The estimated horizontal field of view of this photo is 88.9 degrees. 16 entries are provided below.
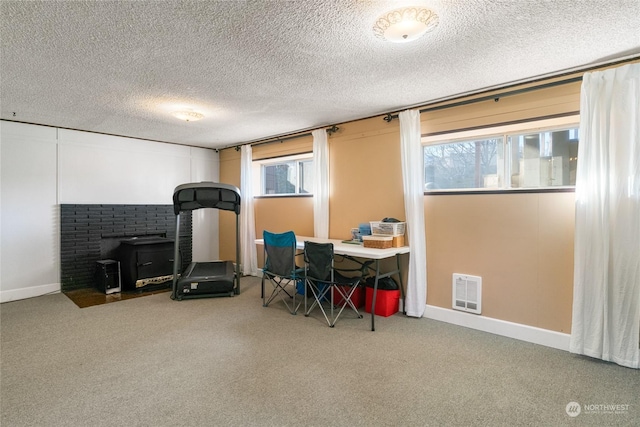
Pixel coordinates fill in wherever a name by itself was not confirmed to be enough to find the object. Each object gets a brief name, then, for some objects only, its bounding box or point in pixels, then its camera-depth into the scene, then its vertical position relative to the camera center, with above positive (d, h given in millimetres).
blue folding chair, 3865 -593
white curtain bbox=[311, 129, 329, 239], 4711 +417
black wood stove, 4832 -762
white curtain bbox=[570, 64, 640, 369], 2514 -96
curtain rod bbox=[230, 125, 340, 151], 4664 +1211
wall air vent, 3434 -896
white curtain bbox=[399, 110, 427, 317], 3715 -34
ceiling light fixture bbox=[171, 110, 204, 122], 3935 +1183
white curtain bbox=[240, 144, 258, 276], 5926 -70
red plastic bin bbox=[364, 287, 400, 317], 3799 -1082
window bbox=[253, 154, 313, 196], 5445 +631
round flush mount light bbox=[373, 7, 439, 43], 1945 +1156
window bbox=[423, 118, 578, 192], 3074 +524
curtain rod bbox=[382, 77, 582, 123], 2934 +1145
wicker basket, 3580 -348
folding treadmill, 4523 -587
